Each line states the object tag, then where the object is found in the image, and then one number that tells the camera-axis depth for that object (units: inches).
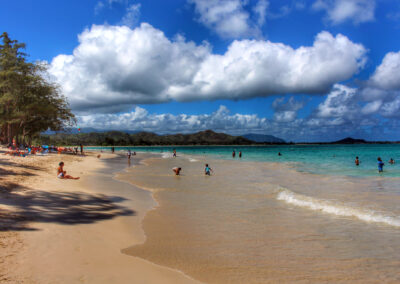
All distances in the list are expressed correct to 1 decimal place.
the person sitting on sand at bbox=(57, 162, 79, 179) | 657.7
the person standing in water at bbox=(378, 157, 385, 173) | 1051.6
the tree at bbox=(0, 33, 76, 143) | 1461.6
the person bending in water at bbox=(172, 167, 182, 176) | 928.6
